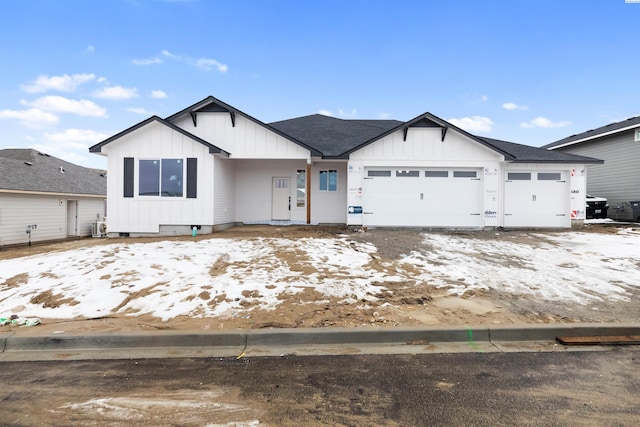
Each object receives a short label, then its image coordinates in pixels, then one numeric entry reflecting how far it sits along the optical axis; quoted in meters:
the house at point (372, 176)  13.08
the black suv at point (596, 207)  18.77
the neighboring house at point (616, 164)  18.48
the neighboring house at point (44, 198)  17.98
